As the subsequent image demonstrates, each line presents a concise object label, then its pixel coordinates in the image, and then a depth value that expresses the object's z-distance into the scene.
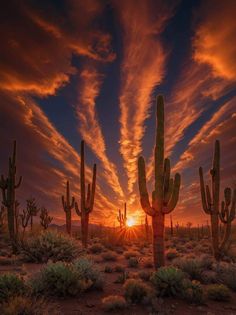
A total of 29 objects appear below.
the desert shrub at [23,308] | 4.99
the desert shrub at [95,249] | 18.65
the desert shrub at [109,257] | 15.06
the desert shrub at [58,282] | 6.99
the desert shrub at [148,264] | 12.52
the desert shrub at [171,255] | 15.67
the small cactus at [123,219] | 35.02
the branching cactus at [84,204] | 18.04
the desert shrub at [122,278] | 9.03
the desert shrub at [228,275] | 8.81
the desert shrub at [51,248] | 11.18
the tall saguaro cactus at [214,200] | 14.54
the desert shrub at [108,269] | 11.04
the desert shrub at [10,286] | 6.09
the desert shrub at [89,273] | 7.82
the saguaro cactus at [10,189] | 17.86
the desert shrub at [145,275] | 9.30
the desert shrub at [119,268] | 11.32
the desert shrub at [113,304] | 6.46
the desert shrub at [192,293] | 7.22
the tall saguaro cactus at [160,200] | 10.44
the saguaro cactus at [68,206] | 23.64
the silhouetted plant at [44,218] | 29.86
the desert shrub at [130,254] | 16.54
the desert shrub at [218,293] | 7.66
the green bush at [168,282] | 7.52
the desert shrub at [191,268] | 9.72
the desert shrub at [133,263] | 12.72
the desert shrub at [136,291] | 7.11
